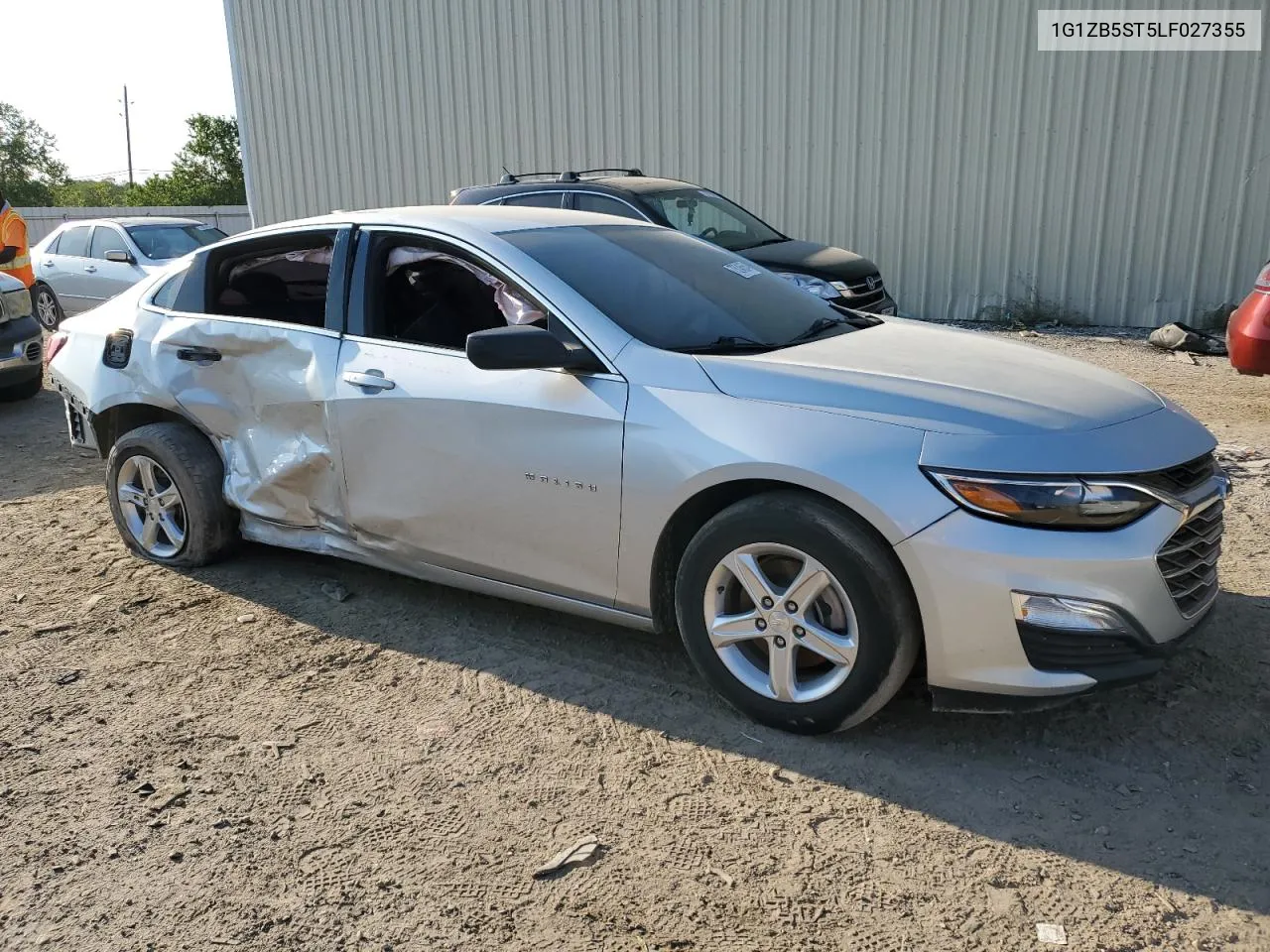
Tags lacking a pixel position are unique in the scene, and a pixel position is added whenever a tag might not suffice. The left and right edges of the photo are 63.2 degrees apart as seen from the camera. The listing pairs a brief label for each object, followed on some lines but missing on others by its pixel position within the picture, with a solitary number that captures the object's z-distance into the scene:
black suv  9.03
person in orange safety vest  9.77
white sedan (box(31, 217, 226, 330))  12.57
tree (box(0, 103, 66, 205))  57.03
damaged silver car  2.86
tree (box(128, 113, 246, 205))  48.62
